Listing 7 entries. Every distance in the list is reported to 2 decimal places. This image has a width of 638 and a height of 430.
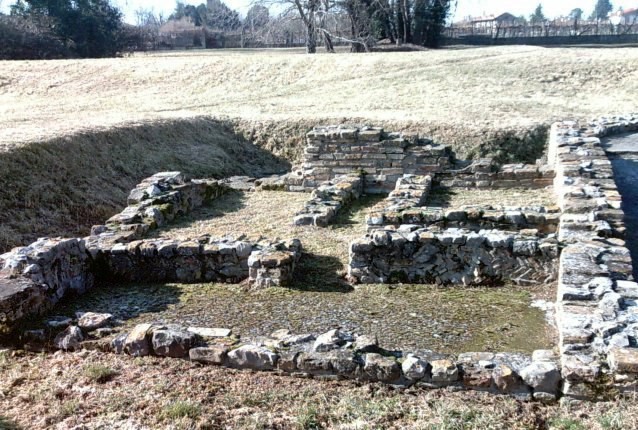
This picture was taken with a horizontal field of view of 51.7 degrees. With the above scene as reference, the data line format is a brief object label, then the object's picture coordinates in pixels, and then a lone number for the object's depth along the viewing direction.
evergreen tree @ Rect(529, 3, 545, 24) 97.24
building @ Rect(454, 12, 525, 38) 47.71
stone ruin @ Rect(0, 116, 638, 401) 3.89
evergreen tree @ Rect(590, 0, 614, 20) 125.78
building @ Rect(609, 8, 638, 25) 107.20
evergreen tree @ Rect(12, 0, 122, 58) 34.00
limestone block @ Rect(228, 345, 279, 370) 4.16
